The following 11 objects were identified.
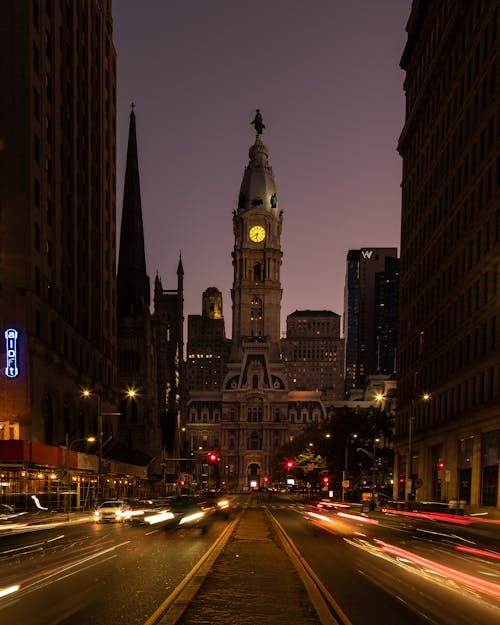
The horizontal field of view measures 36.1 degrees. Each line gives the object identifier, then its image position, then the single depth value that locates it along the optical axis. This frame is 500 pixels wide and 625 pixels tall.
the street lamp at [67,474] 46.31
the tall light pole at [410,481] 57.22
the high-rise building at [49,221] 58.16
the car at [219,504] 59.65
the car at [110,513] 44.34
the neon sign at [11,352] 55.62
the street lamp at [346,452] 95.72
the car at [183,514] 45.75
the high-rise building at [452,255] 55.06
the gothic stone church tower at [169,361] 149.75
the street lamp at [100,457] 56.31
